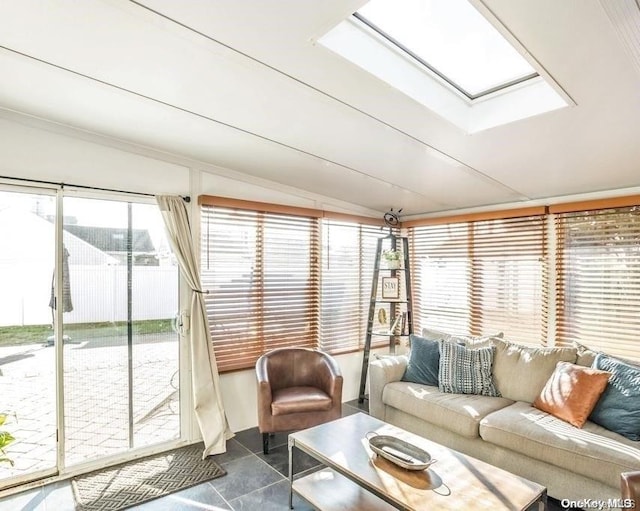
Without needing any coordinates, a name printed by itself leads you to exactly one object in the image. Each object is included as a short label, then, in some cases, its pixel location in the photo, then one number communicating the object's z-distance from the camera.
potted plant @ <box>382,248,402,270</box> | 4.42
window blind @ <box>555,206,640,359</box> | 3.10
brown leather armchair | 3.05
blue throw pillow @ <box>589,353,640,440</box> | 2.37
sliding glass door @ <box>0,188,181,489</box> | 2.70
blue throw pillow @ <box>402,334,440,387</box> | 3.42
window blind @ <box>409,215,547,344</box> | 3.70
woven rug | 2.50
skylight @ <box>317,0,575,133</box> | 1.71
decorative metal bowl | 2.04
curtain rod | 2.64
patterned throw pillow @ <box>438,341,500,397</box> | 3.20
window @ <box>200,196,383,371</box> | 3.50
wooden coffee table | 1.82
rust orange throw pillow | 2.55
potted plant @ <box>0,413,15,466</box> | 2.02
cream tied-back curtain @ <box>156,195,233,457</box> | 3.17
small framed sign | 4.43
